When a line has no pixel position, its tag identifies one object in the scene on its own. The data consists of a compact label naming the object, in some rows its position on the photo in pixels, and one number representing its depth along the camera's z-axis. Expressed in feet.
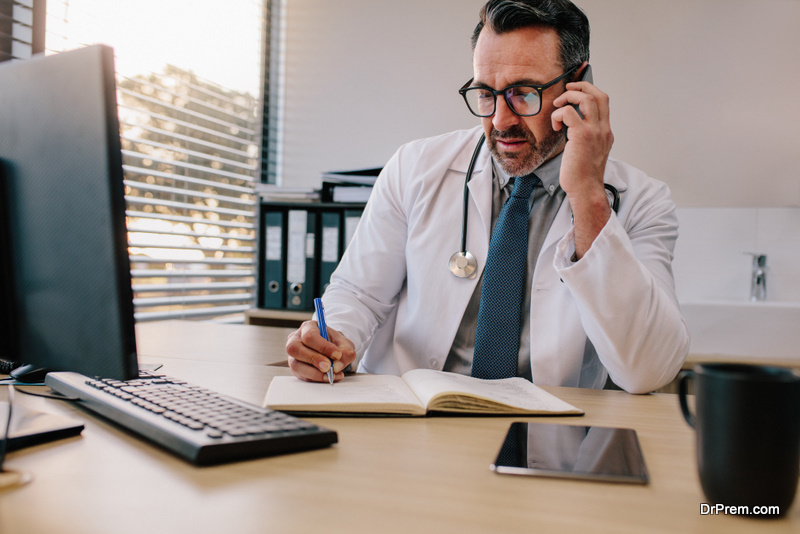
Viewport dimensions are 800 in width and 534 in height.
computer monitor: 1.78
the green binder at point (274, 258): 7.89
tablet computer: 1.93
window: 6.87
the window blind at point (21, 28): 5.76
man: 3.55
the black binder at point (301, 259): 7.79
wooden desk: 1.55
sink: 6.31
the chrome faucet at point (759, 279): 7.63
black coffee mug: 1.47
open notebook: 2.64
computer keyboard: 1.94
